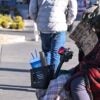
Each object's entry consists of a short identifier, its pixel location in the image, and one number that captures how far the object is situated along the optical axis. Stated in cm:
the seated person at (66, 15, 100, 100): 419
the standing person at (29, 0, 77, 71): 777
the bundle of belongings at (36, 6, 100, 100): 419
